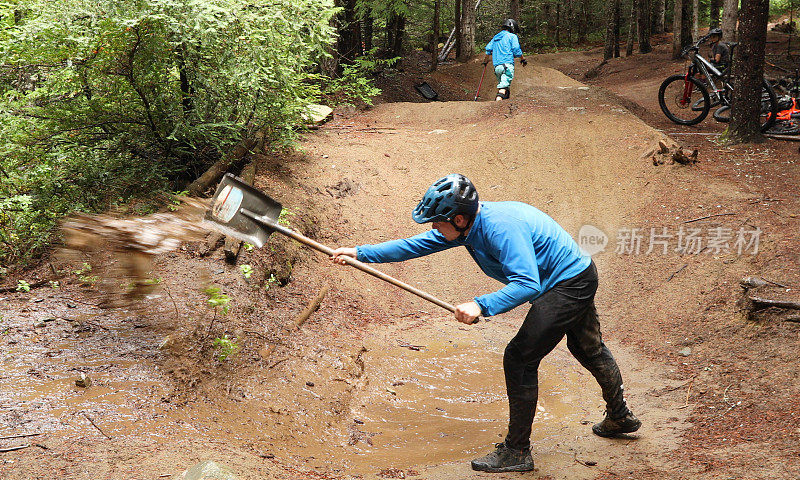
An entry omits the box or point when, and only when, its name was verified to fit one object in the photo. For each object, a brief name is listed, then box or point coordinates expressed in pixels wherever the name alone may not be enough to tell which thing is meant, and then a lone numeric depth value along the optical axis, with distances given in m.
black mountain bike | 11.77
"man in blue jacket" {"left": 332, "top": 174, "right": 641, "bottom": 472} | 3.65
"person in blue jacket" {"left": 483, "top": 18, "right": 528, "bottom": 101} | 13.84
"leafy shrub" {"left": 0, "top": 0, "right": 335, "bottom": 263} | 6.02
